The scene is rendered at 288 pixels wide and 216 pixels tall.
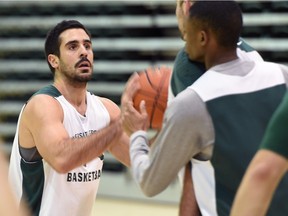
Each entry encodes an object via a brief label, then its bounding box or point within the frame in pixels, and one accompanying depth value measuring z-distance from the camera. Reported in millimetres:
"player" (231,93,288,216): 3729
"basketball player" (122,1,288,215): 4828
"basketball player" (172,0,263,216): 5469
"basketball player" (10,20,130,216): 6906
